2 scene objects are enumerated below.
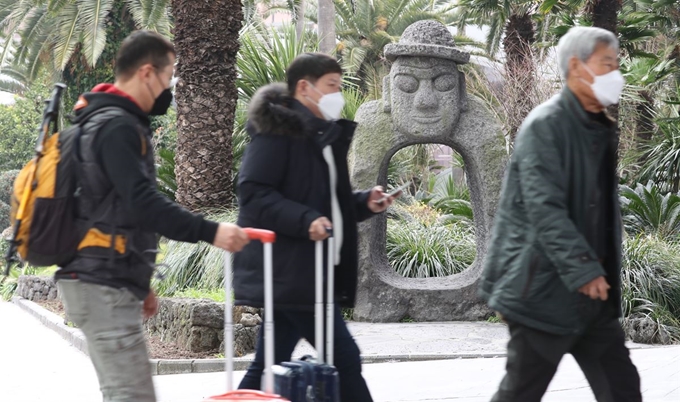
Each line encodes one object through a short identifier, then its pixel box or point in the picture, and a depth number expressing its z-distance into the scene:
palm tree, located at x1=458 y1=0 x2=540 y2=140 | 20.30
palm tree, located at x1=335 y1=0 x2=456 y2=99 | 33.84
